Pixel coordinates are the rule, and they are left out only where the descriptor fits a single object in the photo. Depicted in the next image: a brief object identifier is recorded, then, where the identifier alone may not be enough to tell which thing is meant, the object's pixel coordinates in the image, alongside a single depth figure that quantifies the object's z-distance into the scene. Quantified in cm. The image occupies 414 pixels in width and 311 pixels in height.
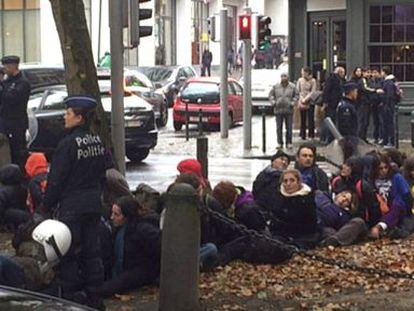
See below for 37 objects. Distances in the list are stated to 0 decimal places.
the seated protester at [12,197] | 1113
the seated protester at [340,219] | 1059
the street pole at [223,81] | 2644
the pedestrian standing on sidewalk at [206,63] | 5624
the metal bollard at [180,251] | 757
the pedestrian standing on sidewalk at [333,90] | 2358
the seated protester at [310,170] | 1156
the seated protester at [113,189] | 1010
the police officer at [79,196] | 766
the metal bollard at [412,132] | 2176
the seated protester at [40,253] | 702
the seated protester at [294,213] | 1004
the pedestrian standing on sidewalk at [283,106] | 2358
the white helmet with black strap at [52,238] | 709
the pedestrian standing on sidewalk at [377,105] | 2366
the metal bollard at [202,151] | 1510
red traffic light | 2406
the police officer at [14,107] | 1405
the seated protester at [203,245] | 933
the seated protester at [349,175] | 1129
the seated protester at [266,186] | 1047
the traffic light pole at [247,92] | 2342
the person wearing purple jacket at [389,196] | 1112
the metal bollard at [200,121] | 2589
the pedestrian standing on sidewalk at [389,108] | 2322
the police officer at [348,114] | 2028
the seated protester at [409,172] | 1169
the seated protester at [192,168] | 1014
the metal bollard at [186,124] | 2608
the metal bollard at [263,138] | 2277
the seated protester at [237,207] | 983
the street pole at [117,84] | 1262
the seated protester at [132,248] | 863
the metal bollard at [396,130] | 2278
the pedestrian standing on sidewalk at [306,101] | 2488
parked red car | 2862
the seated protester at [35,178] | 1080
